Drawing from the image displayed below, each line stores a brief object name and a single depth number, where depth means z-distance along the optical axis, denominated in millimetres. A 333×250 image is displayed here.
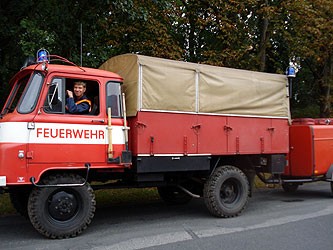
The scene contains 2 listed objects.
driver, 5734
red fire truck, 5410
